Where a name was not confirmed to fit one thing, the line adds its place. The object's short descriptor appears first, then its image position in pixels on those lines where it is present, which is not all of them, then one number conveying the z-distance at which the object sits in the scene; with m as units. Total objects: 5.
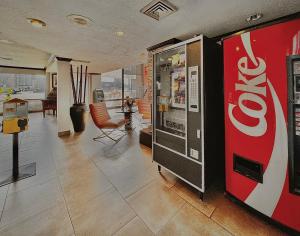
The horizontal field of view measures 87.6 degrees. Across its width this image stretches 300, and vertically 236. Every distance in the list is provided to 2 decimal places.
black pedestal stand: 2.45
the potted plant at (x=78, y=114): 5.12
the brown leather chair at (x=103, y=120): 4.32
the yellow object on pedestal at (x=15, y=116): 2.34
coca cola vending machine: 1.35
